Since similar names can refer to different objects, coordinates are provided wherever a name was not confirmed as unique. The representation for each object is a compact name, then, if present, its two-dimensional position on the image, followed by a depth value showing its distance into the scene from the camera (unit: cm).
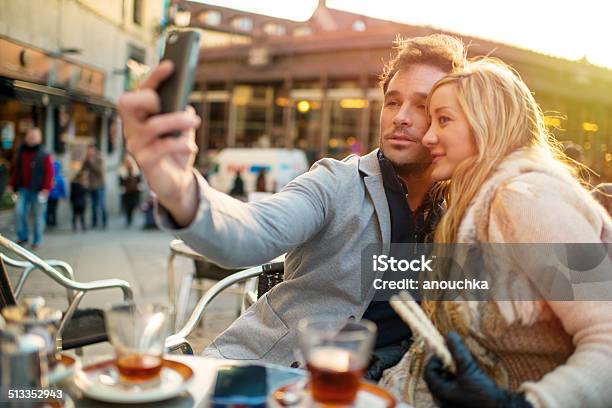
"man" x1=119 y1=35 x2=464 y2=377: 151
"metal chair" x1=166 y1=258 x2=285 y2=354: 263
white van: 1469
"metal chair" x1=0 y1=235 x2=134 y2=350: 288
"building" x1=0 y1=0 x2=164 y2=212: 1064
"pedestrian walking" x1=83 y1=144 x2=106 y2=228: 1223
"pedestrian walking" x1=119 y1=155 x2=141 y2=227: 1334
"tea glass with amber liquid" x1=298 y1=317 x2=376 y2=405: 109
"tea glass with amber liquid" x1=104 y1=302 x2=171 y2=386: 119
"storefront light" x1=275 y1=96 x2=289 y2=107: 2393
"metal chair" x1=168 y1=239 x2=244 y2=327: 449
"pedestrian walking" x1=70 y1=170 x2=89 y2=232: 1188
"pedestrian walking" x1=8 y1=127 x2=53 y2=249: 930
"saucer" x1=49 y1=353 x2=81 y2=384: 114
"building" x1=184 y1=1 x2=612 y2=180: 2088
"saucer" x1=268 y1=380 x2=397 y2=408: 117
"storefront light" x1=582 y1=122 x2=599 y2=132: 2108
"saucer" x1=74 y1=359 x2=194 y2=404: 118
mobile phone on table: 106
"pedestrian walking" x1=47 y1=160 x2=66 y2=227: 1182
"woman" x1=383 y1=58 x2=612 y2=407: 137
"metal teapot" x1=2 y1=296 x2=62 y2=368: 110
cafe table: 121
